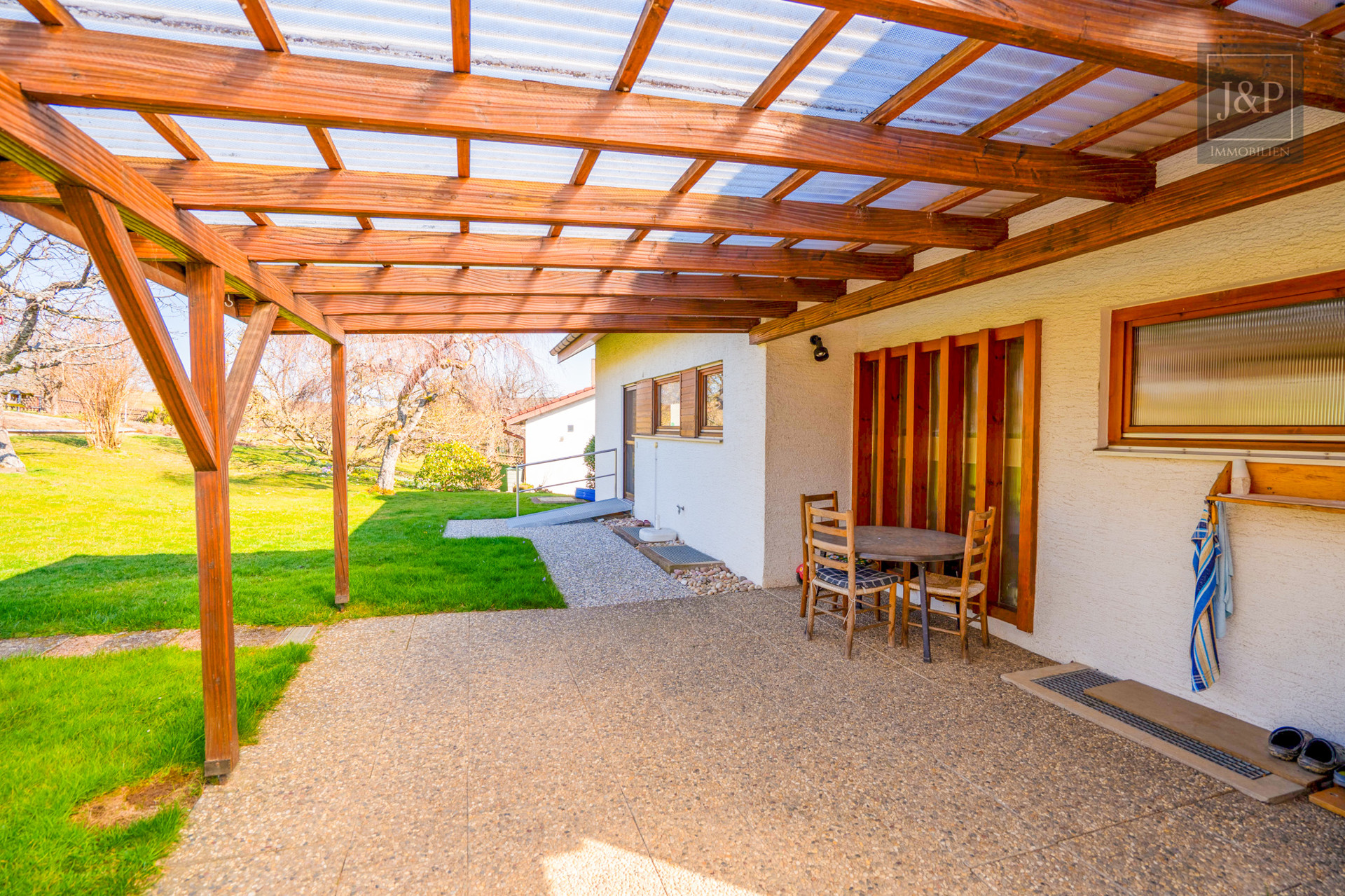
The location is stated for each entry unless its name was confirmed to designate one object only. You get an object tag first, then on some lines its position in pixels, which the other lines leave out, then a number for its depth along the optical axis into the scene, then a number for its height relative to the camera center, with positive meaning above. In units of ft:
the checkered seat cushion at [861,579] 14.26 -3.42
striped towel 10.08 -2.86
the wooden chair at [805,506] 15.88 -2.00
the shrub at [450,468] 50.29 -3.18
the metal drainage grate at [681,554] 22.92 -4.72
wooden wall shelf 8.95 -0.80
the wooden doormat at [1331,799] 8.25 -4.86
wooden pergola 5.62 +3.25
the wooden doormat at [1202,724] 9.13 -4.77
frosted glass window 9.57 +1.07
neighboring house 56.39 -0.45
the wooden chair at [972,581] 13.17 -3.29
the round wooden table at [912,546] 13.32 -2.57
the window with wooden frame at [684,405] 24.65 +1.09
